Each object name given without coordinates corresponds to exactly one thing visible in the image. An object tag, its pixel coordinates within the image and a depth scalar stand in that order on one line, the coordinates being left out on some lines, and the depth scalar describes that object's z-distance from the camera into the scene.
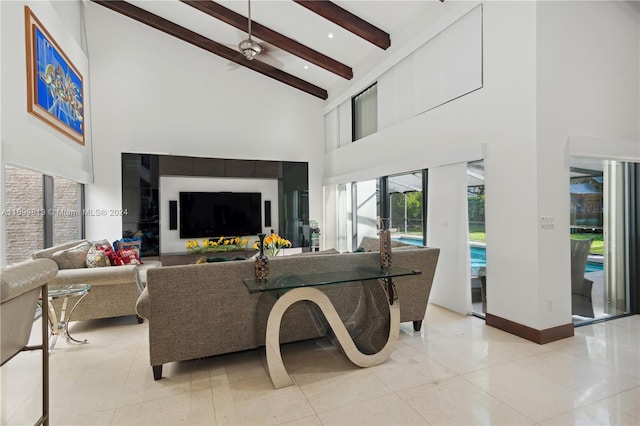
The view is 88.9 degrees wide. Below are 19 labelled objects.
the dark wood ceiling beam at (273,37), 5.17
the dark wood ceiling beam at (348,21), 4.67
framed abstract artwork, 3.50
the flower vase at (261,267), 2.54
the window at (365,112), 5.90
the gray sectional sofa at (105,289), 3.41
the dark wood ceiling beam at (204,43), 5.84
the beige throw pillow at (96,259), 3.68
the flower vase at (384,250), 3.05
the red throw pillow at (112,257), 3.99
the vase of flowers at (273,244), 3.99
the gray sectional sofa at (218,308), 2.40
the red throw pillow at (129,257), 4.21
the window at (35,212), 3.45
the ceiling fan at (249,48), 3.99
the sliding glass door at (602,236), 3.71
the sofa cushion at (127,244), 5.36
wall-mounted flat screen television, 6.57
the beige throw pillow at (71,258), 3.54
